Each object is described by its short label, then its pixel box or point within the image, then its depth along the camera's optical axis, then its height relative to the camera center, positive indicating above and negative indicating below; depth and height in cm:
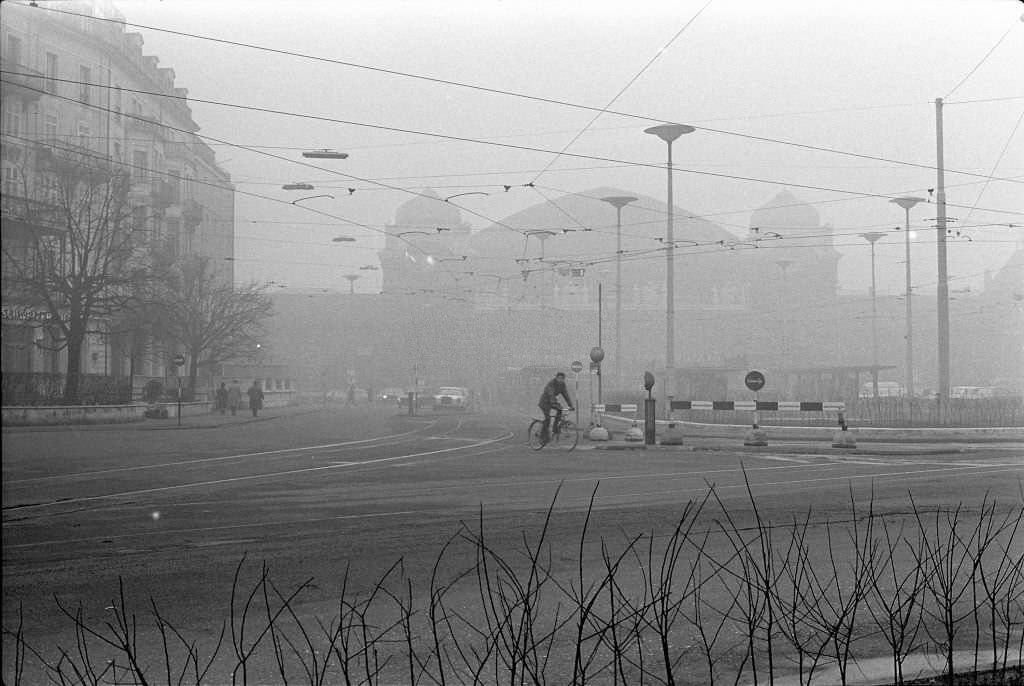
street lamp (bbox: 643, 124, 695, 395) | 2780 +189
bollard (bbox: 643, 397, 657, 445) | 2259 -97
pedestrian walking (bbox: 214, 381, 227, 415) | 3823 -83
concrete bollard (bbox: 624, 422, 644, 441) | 2359 -130
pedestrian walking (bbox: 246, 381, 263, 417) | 3719 -71
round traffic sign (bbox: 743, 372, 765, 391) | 2297 -7
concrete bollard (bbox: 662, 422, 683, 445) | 2242 -131
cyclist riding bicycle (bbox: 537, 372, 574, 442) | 2042 -41
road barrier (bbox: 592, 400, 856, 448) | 2217 -83
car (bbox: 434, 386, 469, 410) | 3562 -82
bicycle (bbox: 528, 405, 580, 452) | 2106 -113
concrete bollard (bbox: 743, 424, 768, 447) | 2231 -133
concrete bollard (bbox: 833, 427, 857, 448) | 2184 -132
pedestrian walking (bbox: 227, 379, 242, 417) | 3847 -81
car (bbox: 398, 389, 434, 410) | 3872 -86
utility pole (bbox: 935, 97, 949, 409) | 2531 +231
